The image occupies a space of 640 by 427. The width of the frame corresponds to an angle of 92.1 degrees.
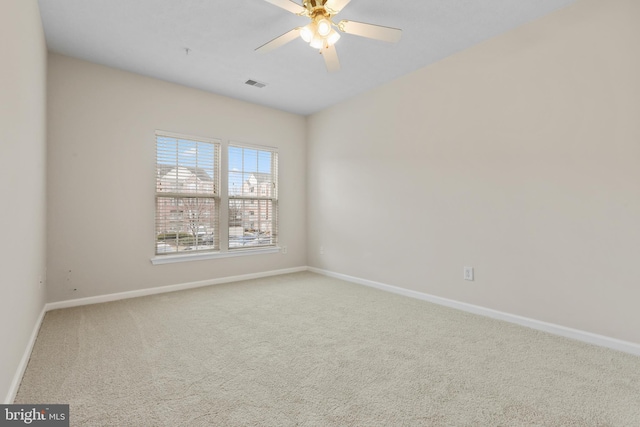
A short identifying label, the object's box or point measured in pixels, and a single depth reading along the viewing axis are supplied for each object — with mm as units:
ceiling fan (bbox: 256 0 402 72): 2160
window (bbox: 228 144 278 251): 4484
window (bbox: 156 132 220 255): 3850
